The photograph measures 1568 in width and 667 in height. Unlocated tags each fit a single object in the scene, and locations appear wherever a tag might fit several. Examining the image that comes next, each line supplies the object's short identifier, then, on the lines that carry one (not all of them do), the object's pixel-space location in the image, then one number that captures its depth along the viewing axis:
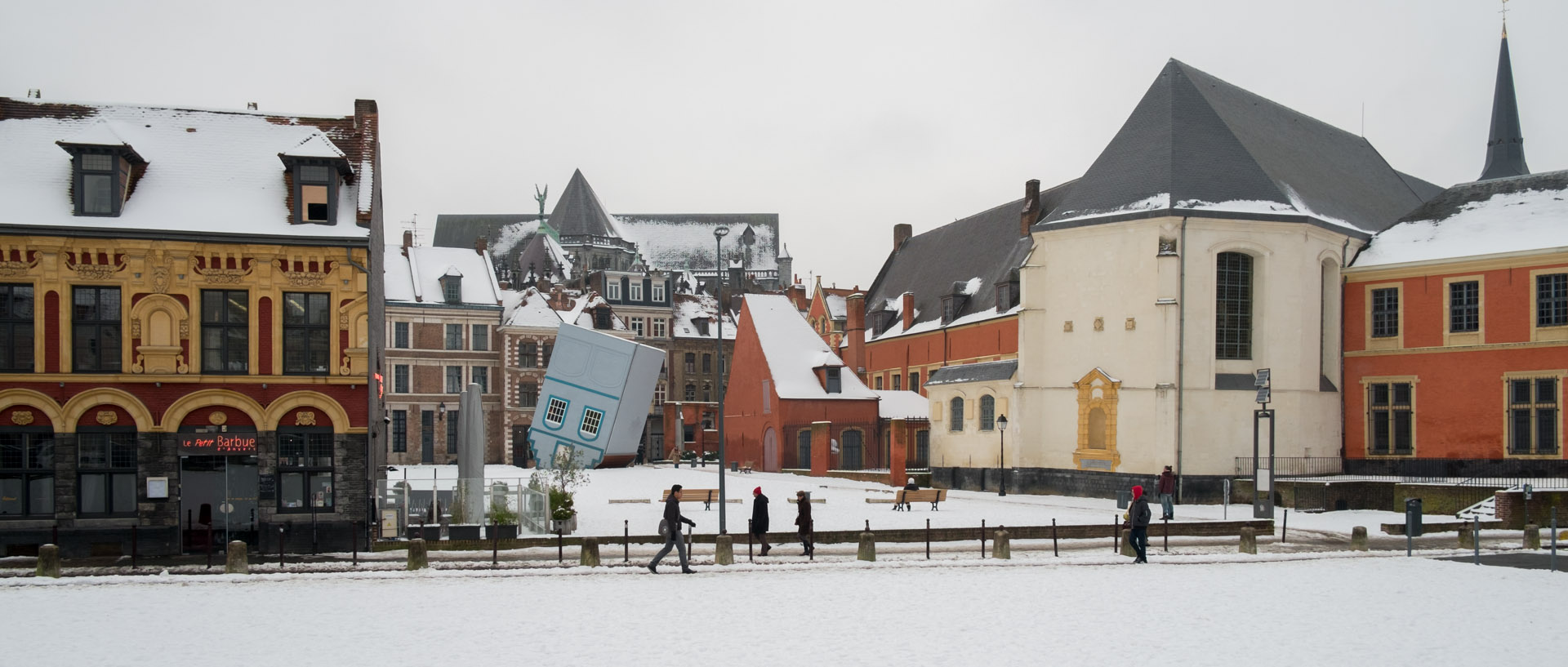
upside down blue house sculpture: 55.09
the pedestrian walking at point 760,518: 23.89
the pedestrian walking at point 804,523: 23.88
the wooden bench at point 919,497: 34.41
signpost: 30.73
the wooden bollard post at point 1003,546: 23.39
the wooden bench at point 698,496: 35.44
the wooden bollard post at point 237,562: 21.09
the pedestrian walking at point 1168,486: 31.27
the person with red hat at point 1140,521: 22.94
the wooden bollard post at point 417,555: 21.42
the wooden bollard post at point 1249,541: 24.38
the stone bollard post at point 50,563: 20.50
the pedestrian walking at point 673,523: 21.38
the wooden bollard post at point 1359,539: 25.36
